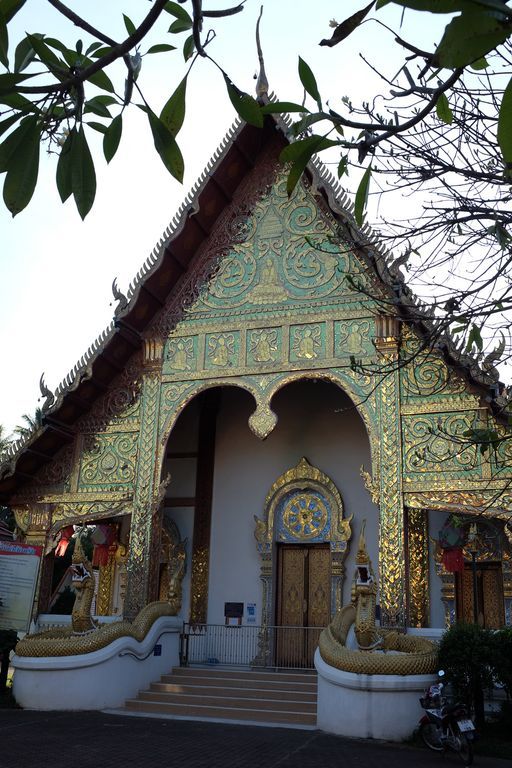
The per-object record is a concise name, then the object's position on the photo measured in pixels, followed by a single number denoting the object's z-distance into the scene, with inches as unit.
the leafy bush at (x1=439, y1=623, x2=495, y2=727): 273.9
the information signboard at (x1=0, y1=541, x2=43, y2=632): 394.6
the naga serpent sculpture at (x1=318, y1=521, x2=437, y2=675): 282.7
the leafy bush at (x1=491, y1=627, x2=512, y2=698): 275.0
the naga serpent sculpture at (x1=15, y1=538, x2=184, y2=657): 342.0
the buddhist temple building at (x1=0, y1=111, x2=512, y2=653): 368.8
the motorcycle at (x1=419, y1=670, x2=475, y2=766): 239.6
